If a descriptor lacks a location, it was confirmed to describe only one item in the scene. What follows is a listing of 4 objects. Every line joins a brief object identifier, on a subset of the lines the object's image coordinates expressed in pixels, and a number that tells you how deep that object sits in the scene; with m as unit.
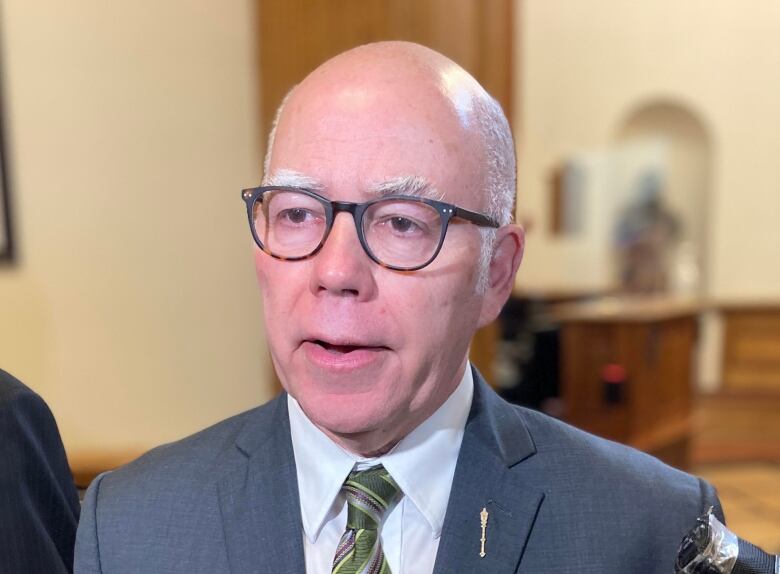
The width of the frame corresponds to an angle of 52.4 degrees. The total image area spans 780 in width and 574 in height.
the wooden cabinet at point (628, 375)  4.33
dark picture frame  1.84
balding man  0.89
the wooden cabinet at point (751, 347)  6.70
